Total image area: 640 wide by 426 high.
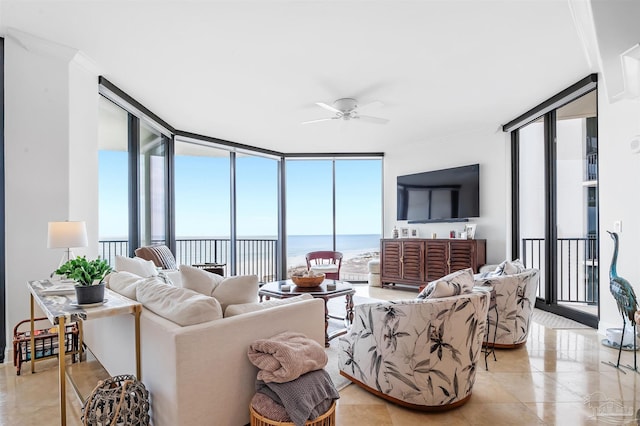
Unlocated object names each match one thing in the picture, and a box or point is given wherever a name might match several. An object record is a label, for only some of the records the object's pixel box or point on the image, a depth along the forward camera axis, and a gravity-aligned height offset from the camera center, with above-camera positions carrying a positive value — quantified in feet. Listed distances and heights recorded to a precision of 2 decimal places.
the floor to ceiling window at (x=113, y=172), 13.47 +1.67
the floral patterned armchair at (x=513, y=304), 10.39 -2.74
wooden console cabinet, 18.52 -2.53
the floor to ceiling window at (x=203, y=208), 23.39 +0.38
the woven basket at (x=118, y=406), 5.65 -3.05
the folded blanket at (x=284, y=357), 5.74 -2.40
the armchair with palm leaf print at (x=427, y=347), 6.84 -2.66
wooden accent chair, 19.88 -2.99
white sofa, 5.40 -2.41
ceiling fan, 13.80 +4.10
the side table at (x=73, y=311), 5.87 -1.68
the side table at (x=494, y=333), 10.36 -3.59
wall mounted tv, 19.48 +0.97
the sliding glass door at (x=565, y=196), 13.48 +0.63
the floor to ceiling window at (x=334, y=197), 24.62 +1.23
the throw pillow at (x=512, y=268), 10.94 -1.76
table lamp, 8.75 -0.49
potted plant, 6.61 -1.19
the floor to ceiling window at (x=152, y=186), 15.94 +1.35
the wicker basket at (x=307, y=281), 12.43 -2.35
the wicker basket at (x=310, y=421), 5.49 -3.26
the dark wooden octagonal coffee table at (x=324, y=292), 11.44 -2.62
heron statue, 9.12 -2.24
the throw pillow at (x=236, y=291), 7.06 -1.53
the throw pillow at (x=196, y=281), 7.16 -1.35
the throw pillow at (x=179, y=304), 5.82 -1.54
